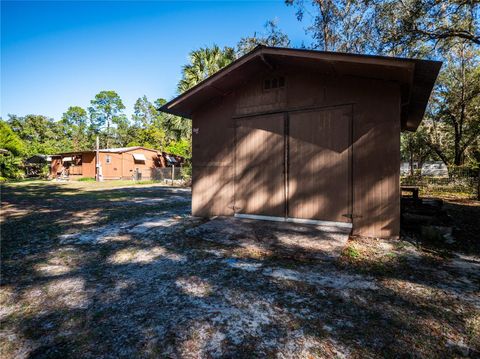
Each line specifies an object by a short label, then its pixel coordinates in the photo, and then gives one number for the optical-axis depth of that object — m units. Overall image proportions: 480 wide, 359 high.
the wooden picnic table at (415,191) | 7.98
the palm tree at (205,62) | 17.30
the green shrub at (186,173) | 19.92
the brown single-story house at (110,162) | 27.59
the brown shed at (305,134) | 4.97
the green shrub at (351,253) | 4.23
